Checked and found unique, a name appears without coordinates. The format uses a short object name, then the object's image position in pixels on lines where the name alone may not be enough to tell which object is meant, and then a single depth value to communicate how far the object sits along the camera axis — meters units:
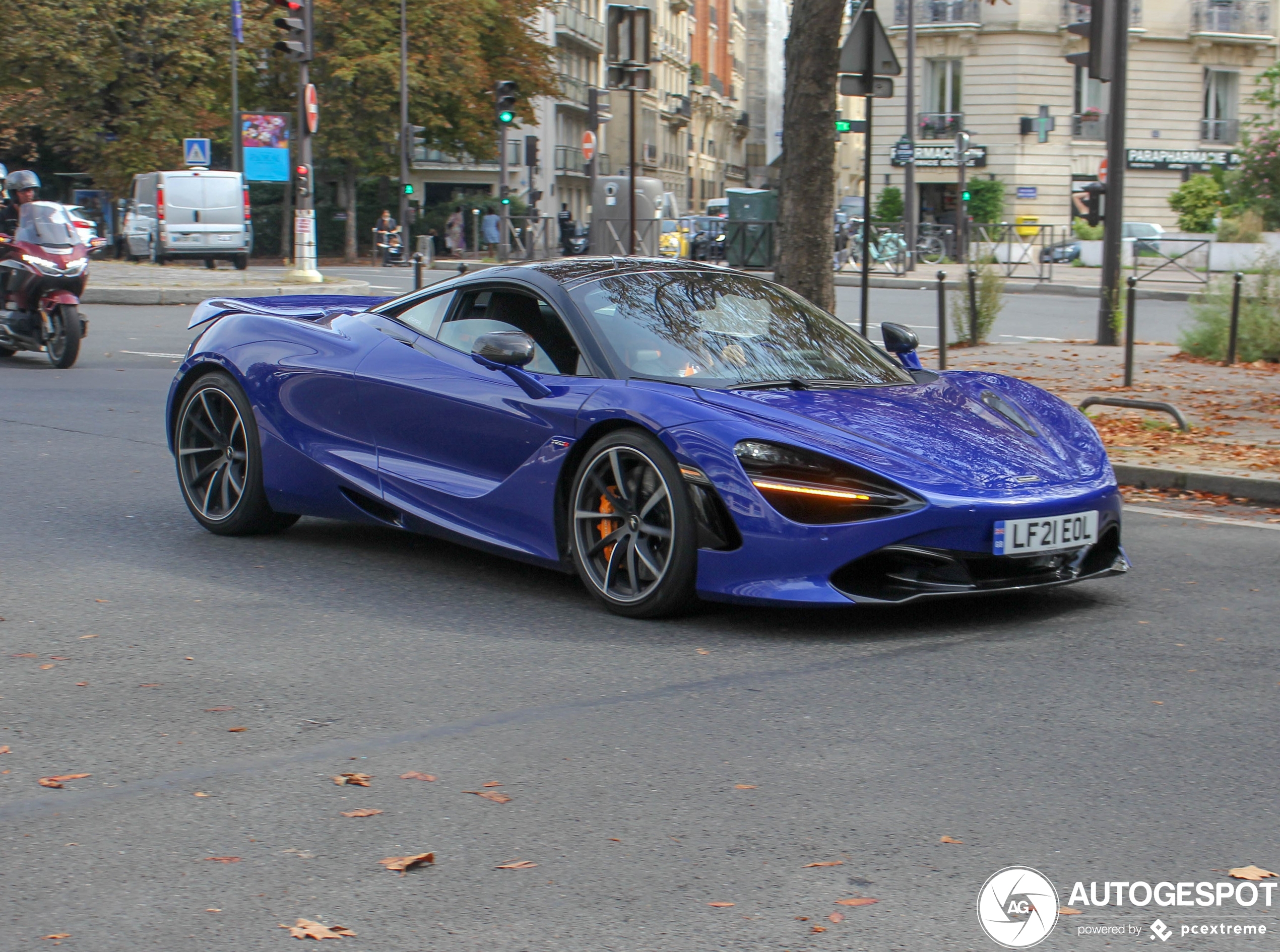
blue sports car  5.24
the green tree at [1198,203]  51.25
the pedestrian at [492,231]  52.50
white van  34.25
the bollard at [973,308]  17.22
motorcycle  14.12
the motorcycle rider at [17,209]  14.12
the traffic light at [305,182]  25.38
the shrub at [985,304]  17.33
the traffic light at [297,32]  22.73
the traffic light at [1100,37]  15.09
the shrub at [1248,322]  15.65
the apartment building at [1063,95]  55.34
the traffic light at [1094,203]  18.38
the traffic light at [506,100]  30.27
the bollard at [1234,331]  15.44
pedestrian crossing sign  36.59
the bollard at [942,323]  14.60
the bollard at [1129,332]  12.69
